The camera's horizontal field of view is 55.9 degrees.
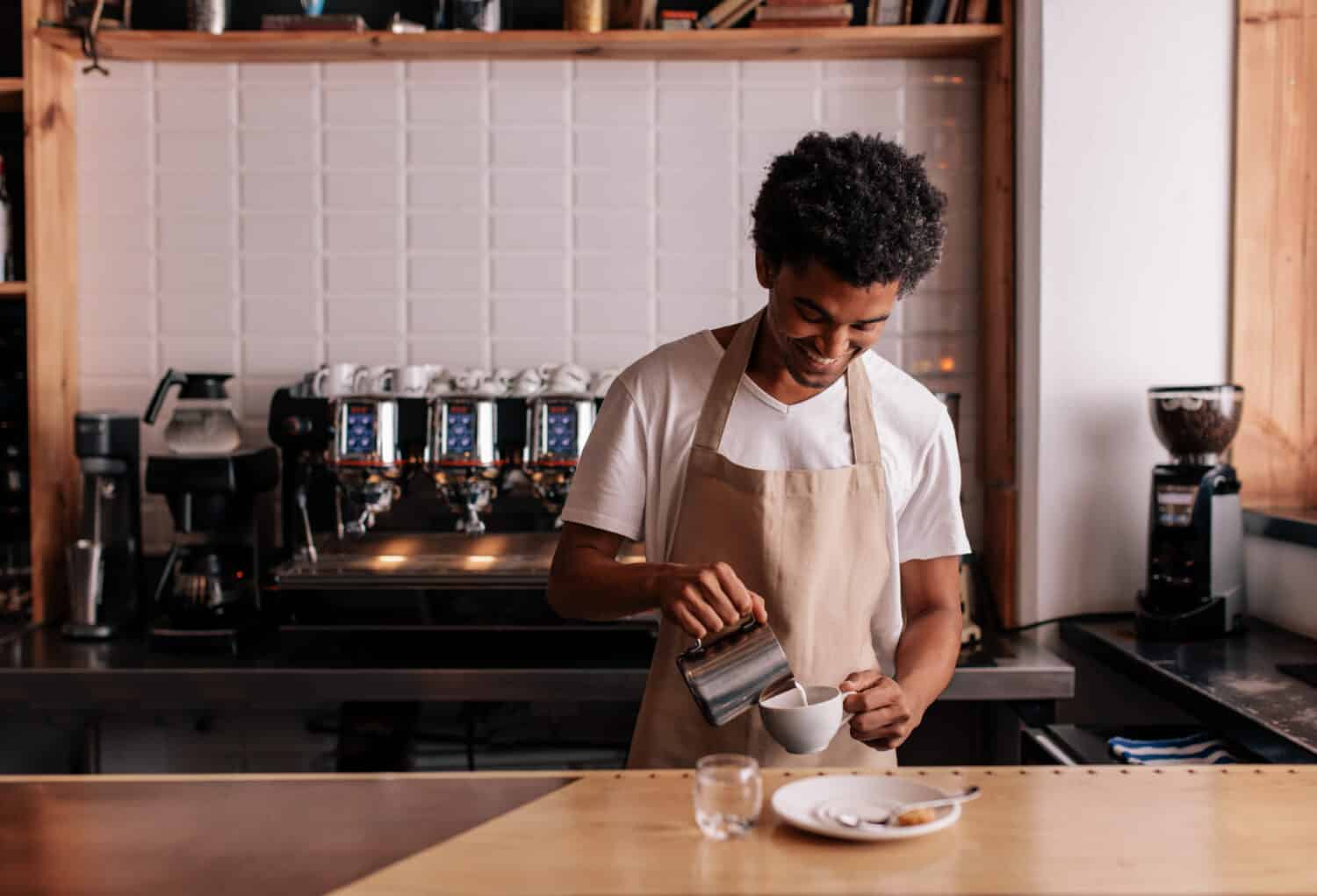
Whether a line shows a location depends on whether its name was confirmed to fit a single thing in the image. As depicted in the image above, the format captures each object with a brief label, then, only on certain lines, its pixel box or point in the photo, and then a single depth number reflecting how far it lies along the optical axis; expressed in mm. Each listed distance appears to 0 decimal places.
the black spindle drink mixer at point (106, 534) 2863
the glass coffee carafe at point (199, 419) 2891
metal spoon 1329
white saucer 1330
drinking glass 1293
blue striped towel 2113
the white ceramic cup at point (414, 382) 2885
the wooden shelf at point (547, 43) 3043
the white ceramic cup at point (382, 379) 2889
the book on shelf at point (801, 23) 3055
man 1805
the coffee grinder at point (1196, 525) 2637
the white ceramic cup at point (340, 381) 2891
